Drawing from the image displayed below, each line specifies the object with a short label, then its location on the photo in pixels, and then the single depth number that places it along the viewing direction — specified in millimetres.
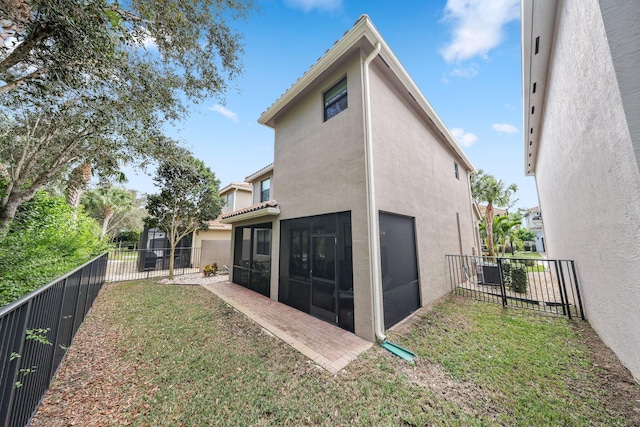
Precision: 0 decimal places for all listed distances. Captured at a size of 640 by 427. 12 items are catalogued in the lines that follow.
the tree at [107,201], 18375
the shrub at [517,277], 7816
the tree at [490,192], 14609
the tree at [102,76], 3414
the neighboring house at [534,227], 30866
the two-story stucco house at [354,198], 4758
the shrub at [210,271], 12034
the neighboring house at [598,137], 2549
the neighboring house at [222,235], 14828
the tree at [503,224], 15234
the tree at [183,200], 10750
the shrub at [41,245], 3682
